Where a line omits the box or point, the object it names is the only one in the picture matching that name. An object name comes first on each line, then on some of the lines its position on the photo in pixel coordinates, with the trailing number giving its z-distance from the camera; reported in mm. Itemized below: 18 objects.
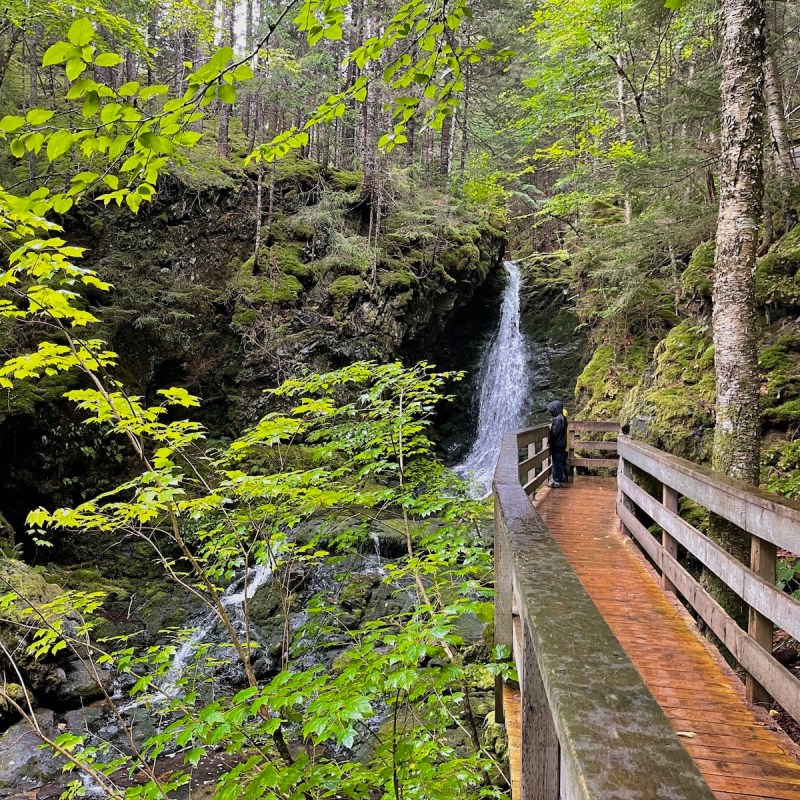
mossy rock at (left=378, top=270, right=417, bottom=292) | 15719
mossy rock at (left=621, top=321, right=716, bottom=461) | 7453
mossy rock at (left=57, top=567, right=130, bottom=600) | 10008
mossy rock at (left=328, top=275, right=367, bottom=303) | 15297
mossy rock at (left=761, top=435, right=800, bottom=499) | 5742
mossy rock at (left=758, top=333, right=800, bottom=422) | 6578
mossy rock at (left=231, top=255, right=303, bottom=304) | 14984
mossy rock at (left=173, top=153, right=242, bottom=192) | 15250
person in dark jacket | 9555
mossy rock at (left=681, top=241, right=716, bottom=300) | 9398
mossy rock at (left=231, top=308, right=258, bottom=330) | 14648
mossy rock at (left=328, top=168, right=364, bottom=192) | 18000
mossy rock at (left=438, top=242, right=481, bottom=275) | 17359
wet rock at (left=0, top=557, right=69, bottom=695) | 7258
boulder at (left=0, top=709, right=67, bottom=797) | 6117
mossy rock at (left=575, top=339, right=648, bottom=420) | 13055
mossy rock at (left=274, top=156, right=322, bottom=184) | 17219
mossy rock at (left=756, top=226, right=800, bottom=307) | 7359
